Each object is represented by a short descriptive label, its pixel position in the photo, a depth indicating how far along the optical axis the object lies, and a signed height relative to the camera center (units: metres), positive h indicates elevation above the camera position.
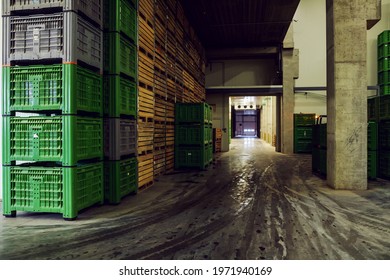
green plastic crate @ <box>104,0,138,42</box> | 5.43 +2.36
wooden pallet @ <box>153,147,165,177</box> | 8.63 -0.81
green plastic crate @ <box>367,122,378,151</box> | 7.98 +0.00
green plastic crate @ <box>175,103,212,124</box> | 10.05 +0.84
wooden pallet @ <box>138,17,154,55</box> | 7.07 +2.65
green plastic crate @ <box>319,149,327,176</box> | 8.54 -0.78
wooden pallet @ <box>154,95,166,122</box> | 8.62 +0.86
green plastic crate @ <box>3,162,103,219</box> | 4.43 -0.85
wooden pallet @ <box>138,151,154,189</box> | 6.80 -0.85
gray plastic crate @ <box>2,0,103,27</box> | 4.37 +2.07
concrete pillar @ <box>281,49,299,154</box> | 17.75 +2.46
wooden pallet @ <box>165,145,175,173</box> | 9.73 -0.78
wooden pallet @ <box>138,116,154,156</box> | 6.86 +0.03
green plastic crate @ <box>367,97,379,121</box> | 8.72 +0.86
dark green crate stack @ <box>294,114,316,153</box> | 17.55 +0.22
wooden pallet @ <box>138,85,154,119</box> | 6.86 +0.87
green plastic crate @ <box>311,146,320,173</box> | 9.28 -0.79
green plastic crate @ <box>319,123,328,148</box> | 8.37 +0.03
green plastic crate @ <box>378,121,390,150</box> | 8.13 +0.03
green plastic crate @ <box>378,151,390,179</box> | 8.24 -0.84
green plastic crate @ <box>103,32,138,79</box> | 5.39 +1.59
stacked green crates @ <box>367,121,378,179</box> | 8.15 -0.61
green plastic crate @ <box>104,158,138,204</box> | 5.40 -0.86
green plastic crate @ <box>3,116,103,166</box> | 4.38 -0.04
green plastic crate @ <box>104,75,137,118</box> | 5.38 +0.77
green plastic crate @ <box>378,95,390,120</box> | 8.15 +0.85
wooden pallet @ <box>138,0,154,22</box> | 7.18 +3.37
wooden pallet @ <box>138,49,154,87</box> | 6.95 +1.75
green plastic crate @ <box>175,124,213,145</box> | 10.08 +0.08
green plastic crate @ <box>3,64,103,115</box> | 4.35 +0.75
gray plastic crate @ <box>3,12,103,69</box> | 4.35 +1.55
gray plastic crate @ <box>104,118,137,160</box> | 5.38 -0.03
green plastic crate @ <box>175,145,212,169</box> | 10.27 -0.77
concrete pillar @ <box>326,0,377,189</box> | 6.83 +1.05
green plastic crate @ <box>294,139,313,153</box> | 17.61 -0.61
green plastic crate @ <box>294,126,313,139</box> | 17.59 +0.25
